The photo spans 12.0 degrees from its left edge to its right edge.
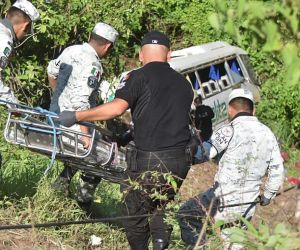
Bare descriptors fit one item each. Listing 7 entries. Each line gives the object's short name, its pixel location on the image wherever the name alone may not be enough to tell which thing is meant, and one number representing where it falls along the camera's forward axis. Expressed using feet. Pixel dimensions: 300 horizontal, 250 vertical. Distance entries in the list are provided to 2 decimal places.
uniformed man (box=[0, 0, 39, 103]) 34.45
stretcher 31.49
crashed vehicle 75.15
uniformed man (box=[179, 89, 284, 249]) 34.30
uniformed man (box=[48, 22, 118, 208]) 39.87
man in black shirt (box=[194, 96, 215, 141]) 72.27
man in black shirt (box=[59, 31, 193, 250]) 32.23
